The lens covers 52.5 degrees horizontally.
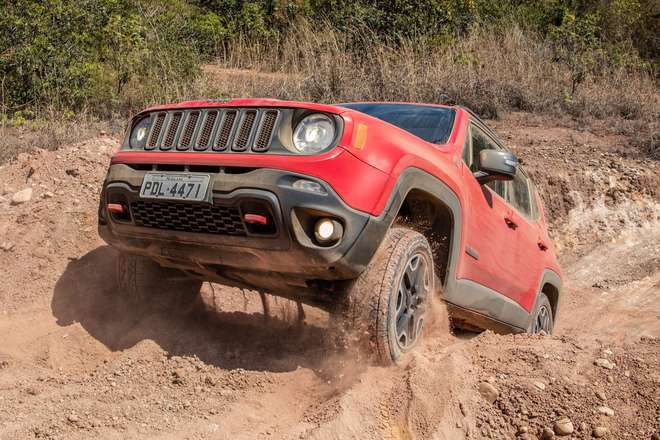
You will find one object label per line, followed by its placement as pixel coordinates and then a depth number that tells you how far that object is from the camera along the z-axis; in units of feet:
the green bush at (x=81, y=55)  31.81
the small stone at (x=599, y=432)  8.41
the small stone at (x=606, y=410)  8.86
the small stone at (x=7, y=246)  17.29
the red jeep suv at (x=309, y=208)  9.59
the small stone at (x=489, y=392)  9.33
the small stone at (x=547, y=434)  8.43
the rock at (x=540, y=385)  9.39
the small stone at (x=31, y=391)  10.35
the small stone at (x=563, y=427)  8.46
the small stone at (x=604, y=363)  10.19
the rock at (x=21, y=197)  19.02
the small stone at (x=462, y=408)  9.04
